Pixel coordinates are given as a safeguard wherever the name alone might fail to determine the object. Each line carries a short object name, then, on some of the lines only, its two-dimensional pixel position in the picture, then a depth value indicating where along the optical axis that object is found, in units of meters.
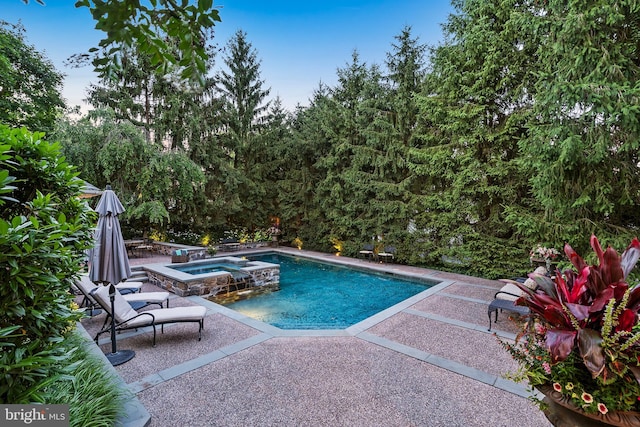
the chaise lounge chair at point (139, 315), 4.64
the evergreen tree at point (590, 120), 5.26
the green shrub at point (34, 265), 1.52
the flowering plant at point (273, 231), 17.02
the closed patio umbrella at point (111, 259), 4.29
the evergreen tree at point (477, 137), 9.02
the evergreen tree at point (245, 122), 16.69
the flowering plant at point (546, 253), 7.14
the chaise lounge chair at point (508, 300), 5.37
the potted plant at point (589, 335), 1.70
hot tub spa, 7.73
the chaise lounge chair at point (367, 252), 13.06
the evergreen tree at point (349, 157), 13.30
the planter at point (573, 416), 1.67
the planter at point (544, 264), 7.05
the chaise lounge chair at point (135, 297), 5.50
